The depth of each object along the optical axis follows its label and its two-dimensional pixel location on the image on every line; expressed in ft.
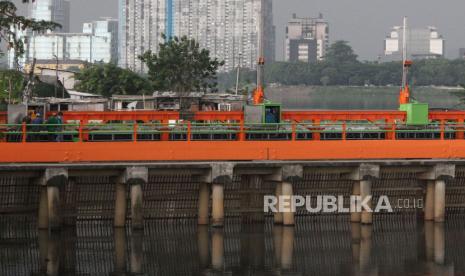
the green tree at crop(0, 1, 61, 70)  170.19
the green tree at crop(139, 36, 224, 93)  417.45
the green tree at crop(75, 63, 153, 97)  385.50
